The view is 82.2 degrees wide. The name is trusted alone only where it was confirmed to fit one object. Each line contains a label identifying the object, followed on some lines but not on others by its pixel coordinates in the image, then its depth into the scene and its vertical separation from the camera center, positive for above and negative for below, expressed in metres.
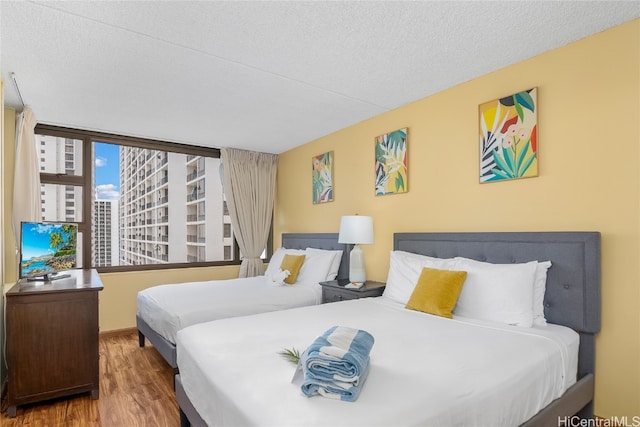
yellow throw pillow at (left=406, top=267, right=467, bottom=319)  2.47 -0.52
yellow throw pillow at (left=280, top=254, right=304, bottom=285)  4.02 -0.51
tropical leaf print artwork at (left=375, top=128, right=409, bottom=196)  3.52 +0.55
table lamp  3.58 -0.17
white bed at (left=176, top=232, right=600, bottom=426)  1.33 -0.66
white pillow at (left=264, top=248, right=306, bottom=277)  4.33 -0.49
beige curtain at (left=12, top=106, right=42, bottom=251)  3.52 +0.46
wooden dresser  2.53 -0.85
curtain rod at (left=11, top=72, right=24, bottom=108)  2.77 +1.11
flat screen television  2.88 -0.22
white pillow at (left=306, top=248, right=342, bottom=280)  4.06 -0.52
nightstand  3.36 -0.68
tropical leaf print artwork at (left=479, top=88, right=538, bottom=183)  2.56 +0.58
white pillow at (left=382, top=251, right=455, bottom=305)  2.84 -0.43
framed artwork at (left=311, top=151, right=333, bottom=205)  4.50 +0.53
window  4.30 +0.31
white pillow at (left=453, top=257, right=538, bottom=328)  2.27 -0.50
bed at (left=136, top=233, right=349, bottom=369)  2.99 -0.73
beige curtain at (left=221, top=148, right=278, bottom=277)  5.18 +0.31
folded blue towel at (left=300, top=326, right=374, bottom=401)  1.35 -0.57
